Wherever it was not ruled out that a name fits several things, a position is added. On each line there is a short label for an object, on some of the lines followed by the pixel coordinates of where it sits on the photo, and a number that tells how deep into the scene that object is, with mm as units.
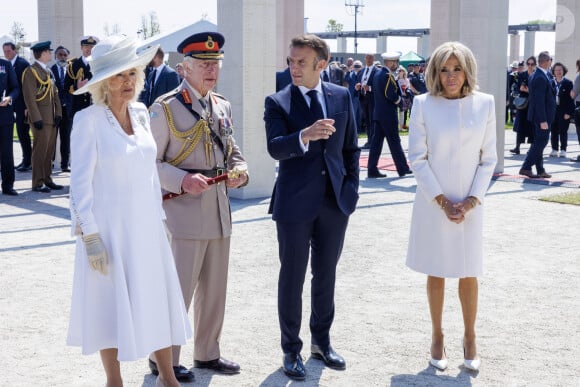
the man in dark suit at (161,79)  12430
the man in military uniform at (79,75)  13586
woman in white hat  4223
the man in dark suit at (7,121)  12375
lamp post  68000
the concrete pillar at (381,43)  78725
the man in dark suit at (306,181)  5195
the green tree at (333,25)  107200
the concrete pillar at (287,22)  33125
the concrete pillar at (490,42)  14023
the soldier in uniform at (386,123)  14078
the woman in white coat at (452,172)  5320
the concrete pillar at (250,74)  11836
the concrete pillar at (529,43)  72381
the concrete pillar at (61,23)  16406
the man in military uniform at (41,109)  12719
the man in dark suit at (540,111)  13750
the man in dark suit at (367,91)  18528
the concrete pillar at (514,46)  71200
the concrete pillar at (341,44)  87100
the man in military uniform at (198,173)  5105
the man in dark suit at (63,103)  14586
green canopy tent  40850
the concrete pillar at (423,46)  74250
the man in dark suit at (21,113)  14094
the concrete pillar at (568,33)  25500
